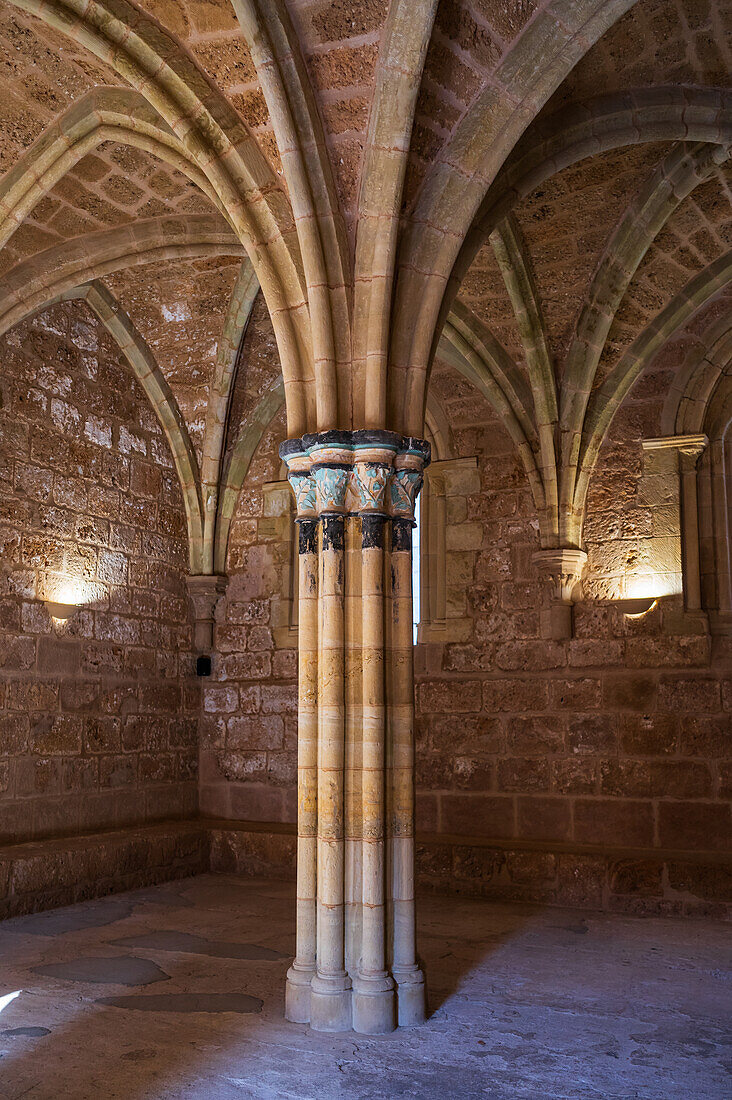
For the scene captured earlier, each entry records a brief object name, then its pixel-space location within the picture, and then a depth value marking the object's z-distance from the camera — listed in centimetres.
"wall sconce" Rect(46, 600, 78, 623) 732
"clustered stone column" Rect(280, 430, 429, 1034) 426
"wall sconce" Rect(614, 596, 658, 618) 745
